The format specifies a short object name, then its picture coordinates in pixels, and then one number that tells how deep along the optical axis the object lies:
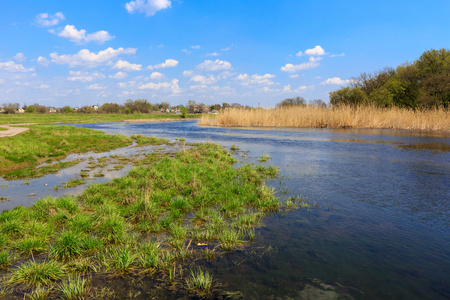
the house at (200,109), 155.75
